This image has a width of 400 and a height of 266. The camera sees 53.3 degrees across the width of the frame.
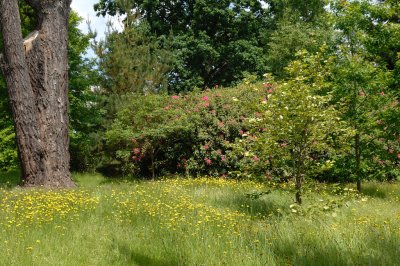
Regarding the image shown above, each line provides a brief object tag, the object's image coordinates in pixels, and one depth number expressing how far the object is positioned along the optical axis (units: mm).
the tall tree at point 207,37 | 27672
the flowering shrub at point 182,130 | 14797
